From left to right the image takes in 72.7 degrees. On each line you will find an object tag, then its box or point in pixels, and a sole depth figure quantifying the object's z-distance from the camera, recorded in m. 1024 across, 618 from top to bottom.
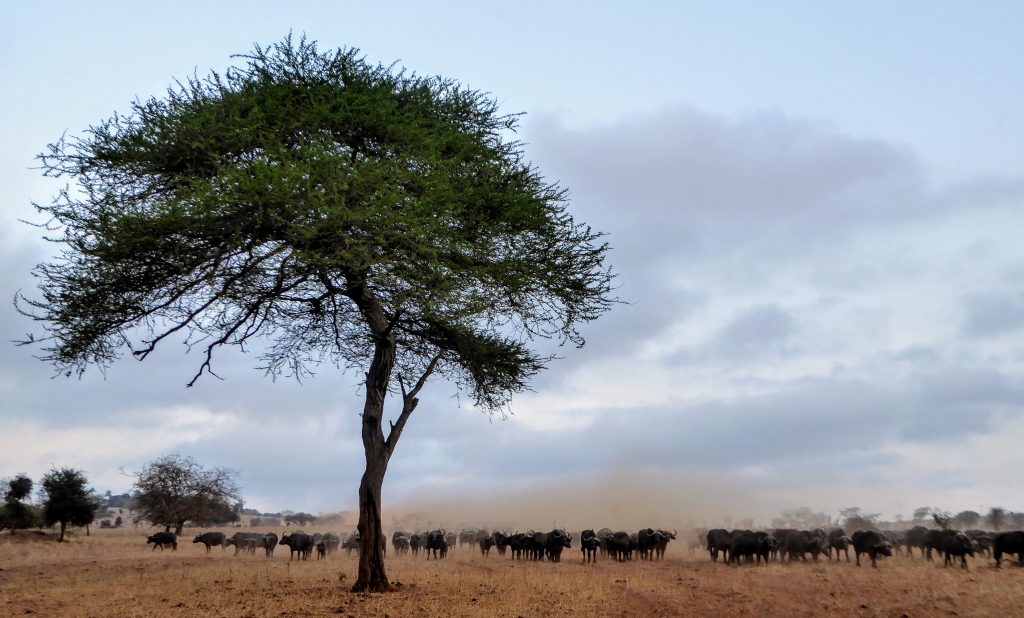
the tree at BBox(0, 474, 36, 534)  53.03
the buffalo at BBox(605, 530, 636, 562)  35.31
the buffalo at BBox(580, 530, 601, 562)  33.88
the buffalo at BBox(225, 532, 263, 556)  43.11
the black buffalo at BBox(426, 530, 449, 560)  38.72
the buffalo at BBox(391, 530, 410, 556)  44.88
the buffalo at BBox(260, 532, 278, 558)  40.03
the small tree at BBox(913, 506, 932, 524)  103.38
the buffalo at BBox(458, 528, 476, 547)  50.14
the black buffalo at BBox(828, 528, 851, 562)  32.79
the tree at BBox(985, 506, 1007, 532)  71.32
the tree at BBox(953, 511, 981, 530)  92.22
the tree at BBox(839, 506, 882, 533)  68.50
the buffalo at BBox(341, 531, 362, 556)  43.44
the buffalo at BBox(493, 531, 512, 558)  38.71
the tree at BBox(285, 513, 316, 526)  113.39
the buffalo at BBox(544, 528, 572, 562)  34.34
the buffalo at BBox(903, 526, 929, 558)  35.03
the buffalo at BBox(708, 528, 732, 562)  33.97
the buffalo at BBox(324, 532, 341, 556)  45.25
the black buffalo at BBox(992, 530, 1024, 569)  27.31
